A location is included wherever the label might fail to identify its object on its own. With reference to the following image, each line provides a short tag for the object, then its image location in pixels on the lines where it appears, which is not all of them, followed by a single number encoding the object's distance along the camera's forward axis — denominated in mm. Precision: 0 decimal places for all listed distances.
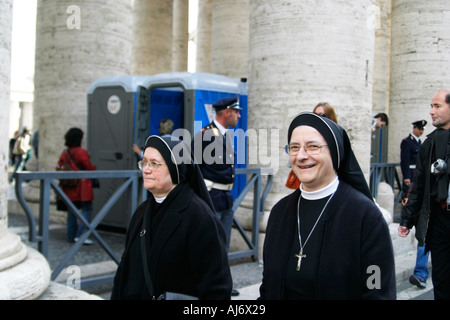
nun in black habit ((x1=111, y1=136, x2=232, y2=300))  2504
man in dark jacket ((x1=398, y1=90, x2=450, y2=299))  3836
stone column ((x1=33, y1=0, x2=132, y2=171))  8477
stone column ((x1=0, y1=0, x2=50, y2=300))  3348
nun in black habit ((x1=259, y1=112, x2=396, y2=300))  2033
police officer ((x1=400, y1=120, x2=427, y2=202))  8156
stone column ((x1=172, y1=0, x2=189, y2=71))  19953
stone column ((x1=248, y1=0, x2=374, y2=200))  6059
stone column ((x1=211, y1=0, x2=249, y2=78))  14000
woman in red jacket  6914
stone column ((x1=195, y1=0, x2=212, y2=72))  19203
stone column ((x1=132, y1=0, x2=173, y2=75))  15148
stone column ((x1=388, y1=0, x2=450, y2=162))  9664
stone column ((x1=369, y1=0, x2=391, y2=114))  14688
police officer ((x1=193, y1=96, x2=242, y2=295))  5016
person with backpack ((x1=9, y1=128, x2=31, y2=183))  16312
